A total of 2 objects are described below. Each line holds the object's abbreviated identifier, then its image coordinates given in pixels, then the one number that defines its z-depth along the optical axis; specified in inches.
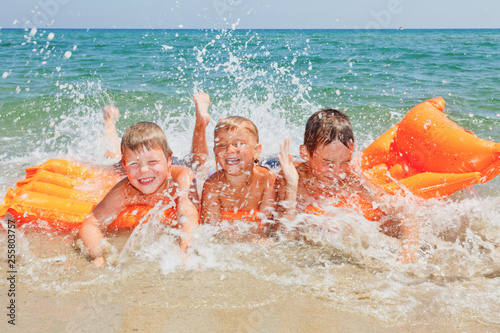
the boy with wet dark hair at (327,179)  120.1
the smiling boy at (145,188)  116.9
